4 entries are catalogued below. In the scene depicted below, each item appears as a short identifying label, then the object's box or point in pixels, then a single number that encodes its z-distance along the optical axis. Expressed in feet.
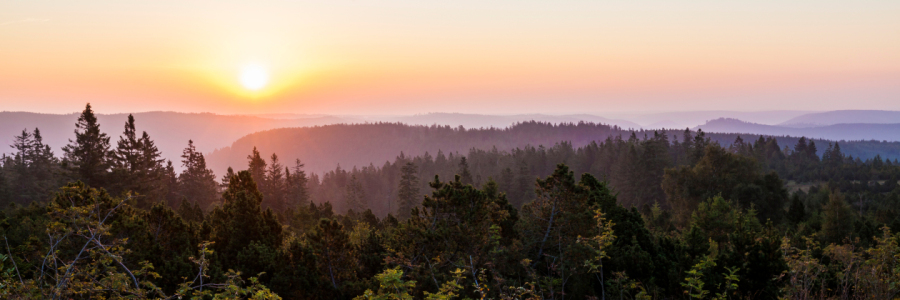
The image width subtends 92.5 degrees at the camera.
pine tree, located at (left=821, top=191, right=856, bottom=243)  93.91
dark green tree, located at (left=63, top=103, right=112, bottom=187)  106.83
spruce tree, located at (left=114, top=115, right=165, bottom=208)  112.37
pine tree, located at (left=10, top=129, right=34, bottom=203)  150.30
